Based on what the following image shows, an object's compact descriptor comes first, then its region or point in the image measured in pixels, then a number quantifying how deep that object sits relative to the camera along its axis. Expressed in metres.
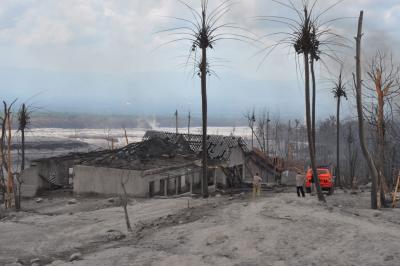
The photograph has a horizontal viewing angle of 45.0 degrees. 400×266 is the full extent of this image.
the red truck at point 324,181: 26.83
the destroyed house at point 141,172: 27.28
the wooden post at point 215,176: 35.78
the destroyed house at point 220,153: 35.56
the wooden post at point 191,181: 30.84
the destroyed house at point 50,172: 31.02
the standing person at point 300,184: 21.69
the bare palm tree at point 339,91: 31.62
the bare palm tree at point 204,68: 21.77
